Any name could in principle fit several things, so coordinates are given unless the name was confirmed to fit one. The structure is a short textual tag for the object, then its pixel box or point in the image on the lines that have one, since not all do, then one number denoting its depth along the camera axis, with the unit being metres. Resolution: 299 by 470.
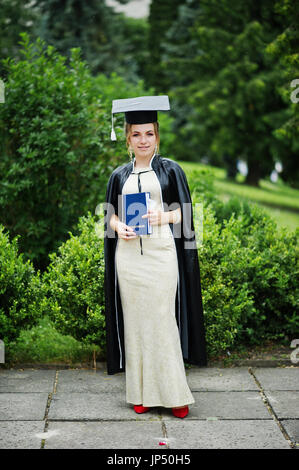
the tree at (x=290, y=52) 7.06
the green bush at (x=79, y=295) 5.20
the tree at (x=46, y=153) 6.95
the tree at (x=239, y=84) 18.12
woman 4.14
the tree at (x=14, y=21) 19.55
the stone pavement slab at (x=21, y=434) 3.79
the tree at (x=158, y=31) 31.89
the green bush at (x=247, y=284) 5.33
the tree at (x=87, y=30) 21.94
